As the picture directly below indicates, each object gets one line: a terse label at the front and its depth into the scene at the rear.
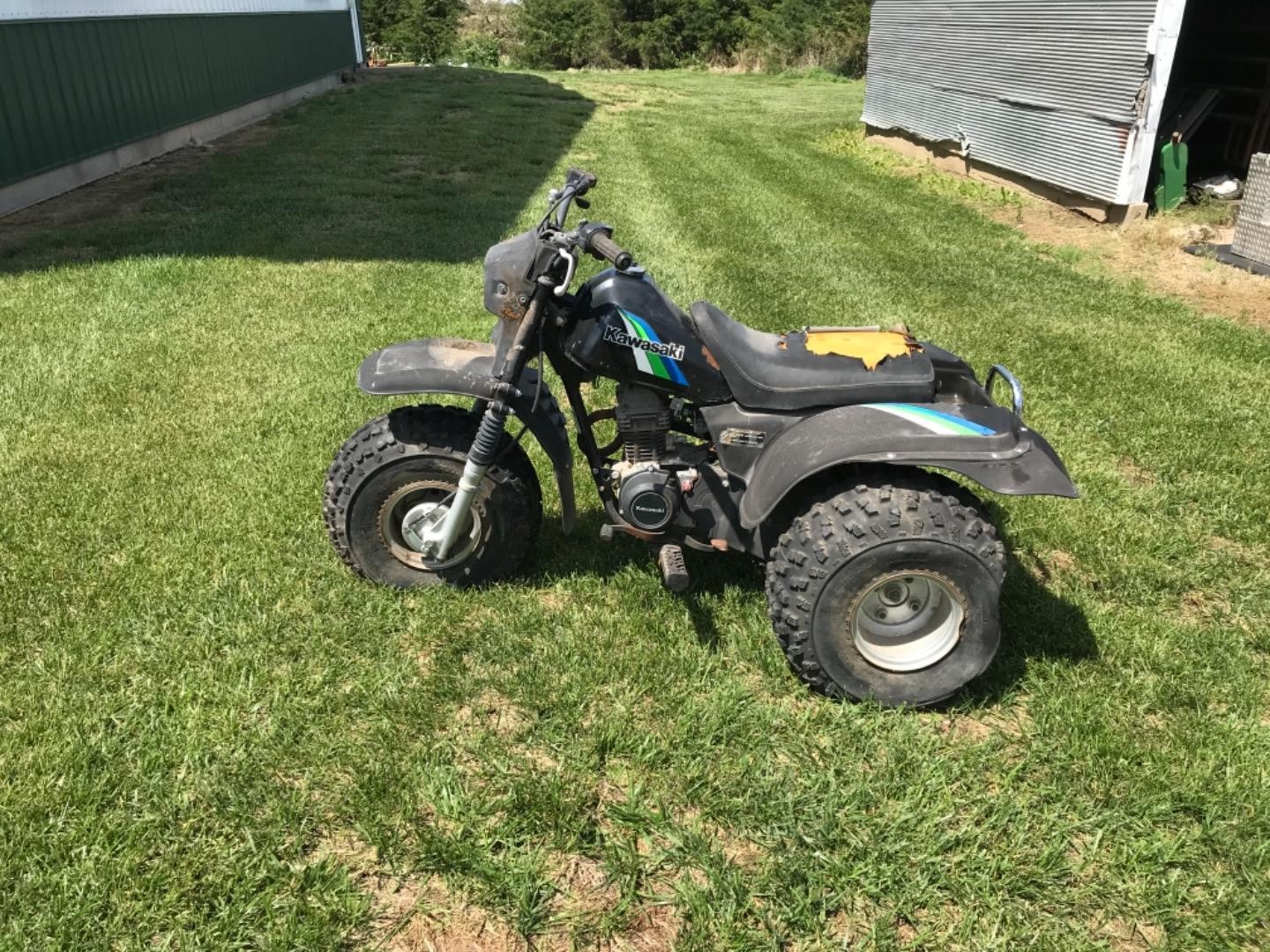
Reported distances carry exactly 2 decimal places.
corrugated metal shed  9.05
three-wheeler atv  2.76
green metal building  9.19
